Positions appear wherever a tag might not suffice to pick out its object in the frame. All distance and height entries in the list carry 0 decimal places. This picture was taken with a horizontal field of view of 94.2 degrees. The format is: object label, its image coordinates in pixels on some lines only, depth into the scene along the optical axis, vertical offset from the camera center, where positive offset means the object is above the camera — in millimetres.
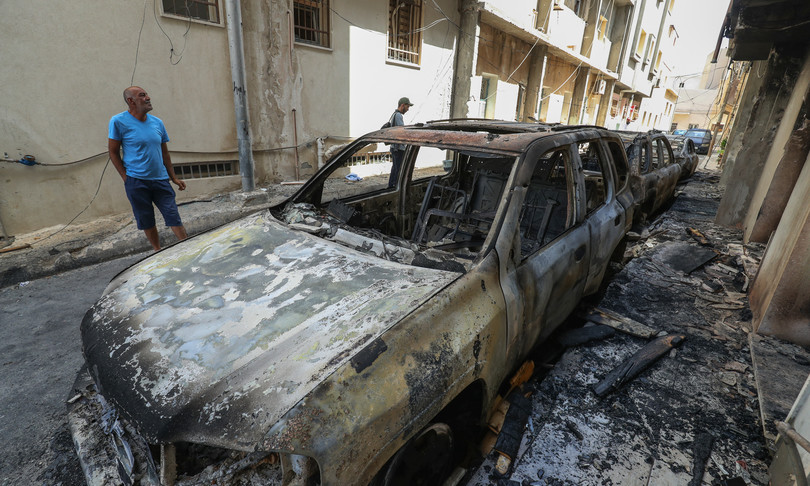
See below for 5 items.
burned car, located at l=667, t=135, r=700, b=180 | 8516 -461
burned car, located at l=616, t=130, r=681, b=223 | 5226 -570
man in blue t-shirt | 3564 -558
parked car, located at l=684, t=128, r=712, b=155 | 19281 -242
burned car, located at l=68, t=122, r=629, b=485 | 1201 -866
